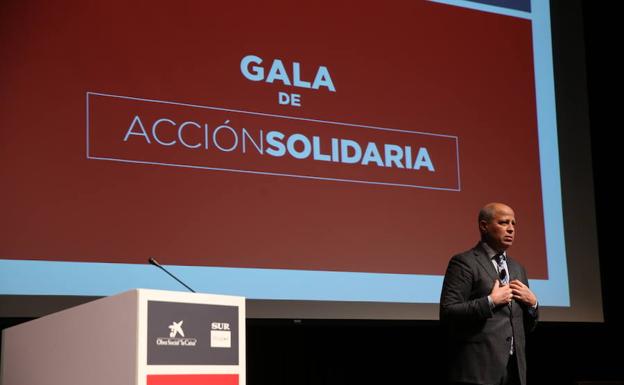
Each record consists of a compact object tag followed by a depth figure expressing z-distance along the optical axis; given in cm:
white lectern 485
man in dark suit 661
